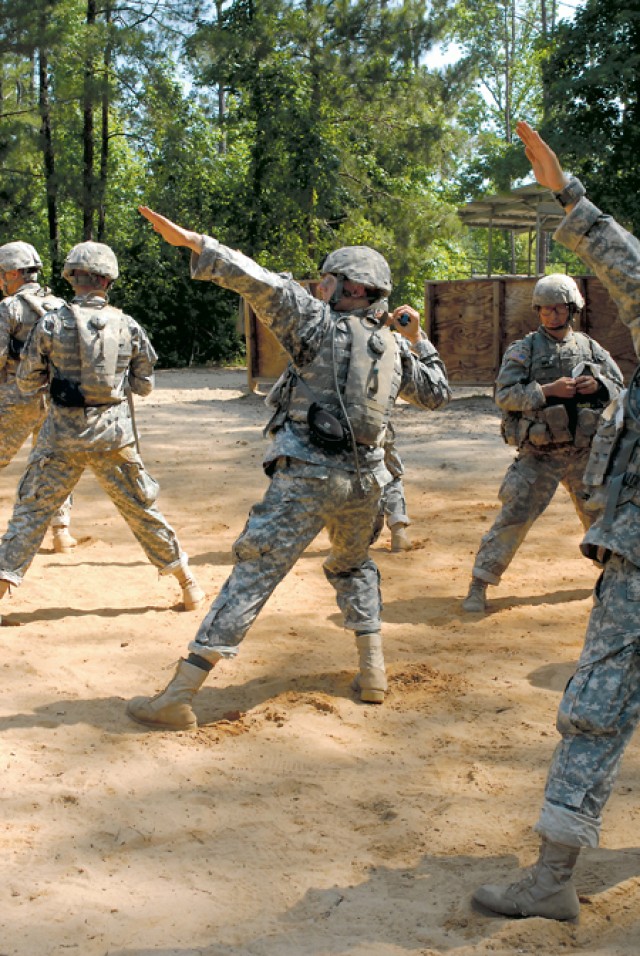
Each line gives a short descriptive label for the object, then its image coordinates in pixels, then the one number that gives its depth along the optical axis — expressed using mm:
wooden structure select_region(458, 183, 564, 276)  19781
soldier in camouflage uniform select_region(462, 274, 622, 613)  6168
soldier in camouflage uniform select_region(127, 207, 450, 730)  4609
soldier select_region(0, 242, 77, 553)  7184
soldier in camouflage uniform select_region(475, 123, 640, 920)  3135
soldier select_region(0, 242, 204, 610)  6098
